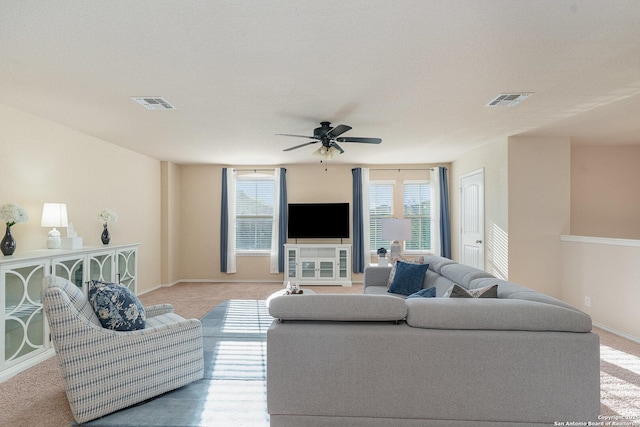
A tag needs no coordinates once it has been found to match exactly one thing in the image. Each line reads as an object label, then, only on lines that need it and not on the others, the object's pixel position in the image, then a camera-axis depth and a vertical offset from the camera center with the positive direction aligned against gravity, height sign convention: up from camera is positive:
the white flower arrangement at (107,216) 4.68 +0.02
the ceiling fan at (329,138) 3.78 +0.88
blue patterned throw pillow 2.38 -0.62
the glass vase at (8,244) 3.17 -0.24
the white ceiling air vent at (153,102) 3.30 +1.12
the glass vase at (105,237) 4.56 -0.25
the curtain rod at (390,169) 7.18 +0.97
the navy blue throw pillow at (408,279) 3.78 -0.69
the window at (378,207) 7.22 +0.19
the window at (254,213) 7.34 +0.08
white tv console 6.88 -0.94
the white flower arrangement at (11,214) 3.16 +0.04
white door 5.69 -0.06
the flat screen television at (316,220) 7.03 -0.07
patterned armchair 2.13 -0.92
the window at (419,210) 7.20 +0.12
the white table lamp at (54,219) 3.70 -0.01
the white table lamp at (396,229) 5.43 -0.20
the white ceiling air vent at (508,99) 3.26 +1.12
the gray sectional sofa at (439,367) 1.83 -0.81
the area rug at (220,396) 2.20 -1.28
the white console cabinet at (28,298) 2.84 -0.69
